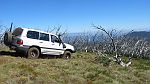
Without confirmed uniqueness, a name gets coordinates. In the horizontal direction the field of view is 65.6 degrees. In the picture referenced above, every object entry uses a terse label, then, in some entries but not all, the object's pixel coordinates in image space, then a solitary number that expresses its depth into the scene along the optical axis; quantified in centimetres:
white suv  721
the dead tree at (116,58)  845
